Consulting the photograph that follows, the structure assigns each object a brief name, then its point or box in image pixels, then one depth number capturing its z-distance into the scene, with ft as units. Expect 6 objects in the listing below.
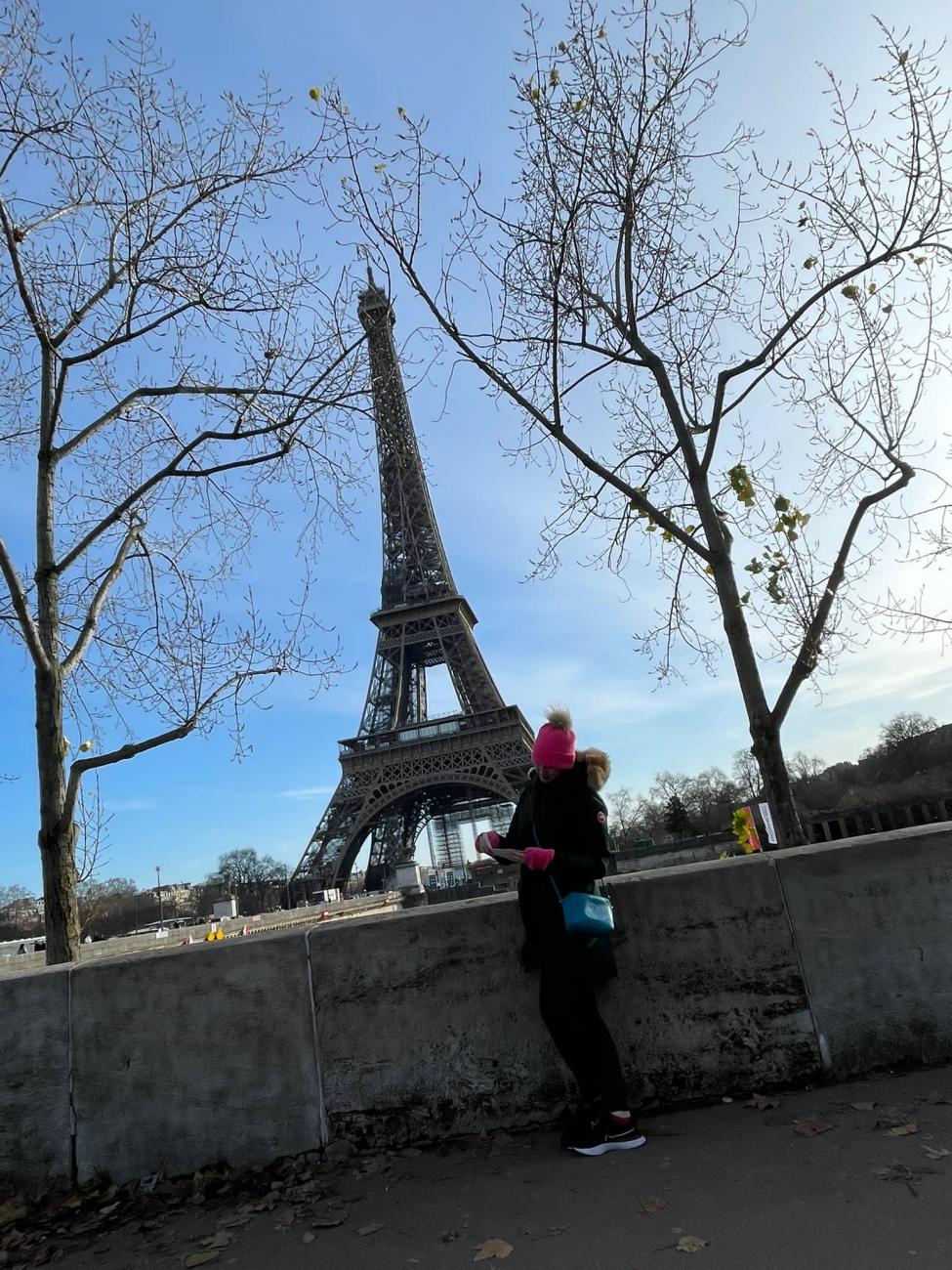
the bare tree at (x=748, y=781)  226.05
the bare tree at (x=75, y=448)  18.52
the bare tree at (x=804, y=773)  306.84
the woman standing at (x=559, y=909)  11.64
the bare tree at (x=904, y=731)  258.78
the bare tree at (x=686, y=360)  19.04
